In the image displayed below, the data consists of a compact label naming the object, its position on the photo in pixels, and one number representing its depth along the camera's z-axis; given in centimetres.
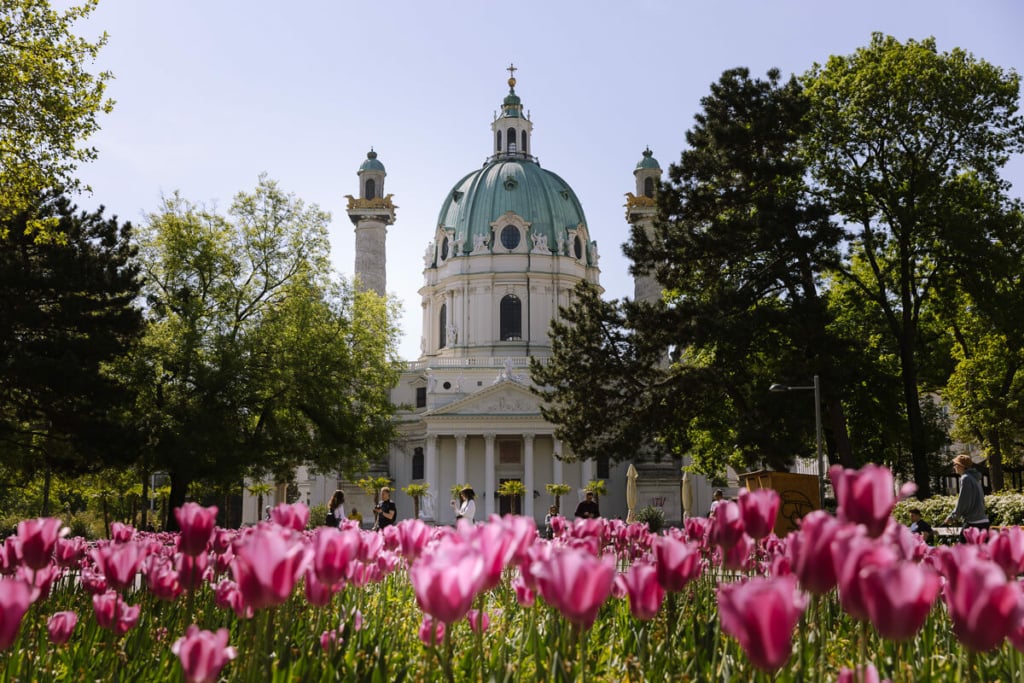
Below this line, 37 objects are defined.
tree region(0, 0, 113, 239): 1956
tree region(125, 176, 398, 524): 3325
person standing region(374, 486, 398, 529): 1834
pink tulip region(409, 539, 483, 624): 293
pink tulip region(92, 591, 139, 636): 465
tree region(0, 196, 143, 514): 2641
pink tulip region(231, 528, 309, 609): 316
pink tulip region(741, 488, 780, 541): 414
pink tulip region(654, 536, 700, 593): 394
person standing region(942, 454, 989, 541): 1353
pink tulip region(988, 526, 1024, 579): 437
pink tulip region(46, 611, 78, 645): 445
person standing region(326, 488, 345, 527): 1913
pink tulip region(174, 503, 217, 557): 436
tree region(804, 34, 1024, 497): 3148
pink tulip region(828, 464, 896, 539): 331
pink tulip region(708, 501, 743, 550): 432
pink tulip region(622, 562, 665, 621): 380
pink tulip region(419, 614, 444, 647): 435
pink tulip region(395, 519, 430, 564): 499
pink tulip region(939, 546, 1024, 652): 266
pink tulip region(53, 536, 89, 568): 595
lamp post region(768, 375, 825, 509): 2492
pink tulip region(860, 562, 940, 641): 260
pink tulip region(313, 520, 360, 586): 395
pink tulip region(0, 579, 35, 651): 312
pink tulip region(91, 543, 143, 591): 440
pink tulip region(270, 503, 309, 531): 481
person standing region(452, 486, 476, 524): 1905
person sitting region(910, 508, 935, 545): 1572
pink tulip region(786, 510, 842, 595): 305
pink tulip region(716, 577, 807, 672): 248
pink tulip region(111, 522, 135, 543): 606
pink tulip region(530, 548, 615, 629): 305
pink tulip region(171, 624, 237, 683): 298
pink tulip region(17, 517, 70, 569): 457
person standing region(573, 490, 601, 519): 1879
